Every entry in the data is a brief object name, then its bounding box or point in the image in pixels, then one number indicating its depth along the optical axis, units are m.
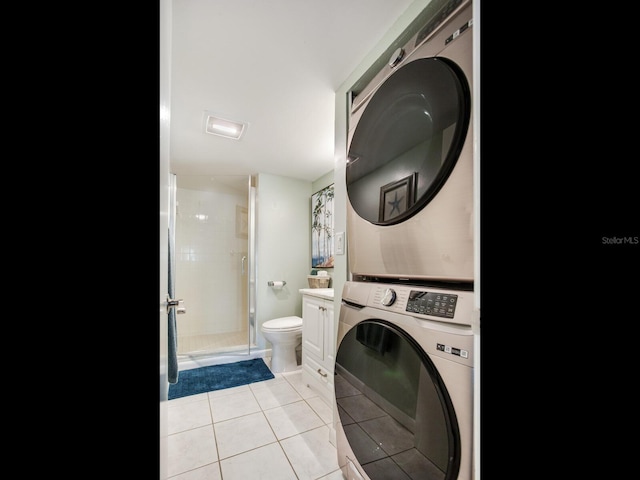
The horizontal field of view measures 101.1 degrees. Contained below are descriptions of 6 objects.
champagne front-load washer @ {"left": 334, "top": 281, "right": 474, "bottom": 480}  0.74
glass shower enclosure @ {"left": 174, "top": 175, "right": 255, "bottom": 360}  3.40
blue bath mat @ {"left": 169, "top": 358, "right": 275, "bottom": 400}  2.28
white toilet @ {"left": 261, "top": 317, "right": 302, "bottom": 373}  2.52
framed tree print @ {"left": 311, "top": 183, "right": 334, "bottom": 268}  2.96
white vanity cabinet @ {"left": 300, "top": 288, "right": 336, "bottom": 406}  1.97
